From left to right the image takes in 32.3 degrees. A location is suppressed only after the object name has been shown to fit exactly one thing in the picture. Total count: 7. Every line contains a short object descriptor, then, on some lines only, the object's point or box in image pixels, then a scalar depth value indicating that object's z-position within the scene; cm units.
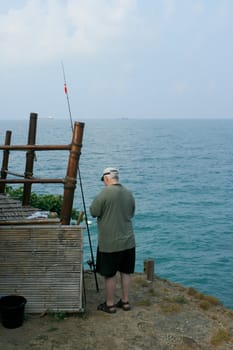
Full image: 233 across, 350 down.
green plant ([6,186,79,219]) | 919
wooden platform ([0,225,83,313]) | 538
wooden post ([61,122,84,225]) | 558
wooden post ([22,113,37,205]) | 742
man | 536
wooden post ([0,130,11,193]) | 869
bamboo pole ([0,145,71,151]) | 554
